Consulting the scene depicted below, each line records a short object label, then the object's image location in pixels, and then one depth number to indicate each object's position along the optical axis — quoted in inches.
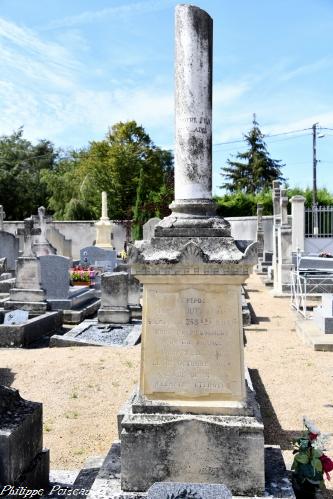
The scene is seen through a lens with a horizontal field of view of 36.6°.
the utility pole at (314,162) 1181.3
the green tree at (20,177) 1766.7
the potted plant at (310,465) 133.3
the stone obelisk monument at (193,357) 128.8
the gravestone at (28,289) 446.6
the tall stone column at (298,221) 797.9
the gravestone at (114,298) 421.4
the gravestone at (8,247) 833.5
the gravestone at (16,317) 387.9
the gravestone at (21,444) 120.5
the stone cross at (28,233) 463.2
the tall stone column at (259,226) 942.4
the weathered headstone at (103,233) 970.7
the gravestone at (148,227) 876.6
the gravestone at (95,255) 805.9
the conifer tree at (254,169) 1831.9
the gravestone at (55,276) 478.6
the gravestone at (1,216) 965.0
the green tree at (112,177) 1547.7
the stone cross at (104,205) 1008.9
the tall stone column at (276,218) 648.7
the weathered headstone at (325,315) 367.2
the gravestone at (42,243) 714.2
